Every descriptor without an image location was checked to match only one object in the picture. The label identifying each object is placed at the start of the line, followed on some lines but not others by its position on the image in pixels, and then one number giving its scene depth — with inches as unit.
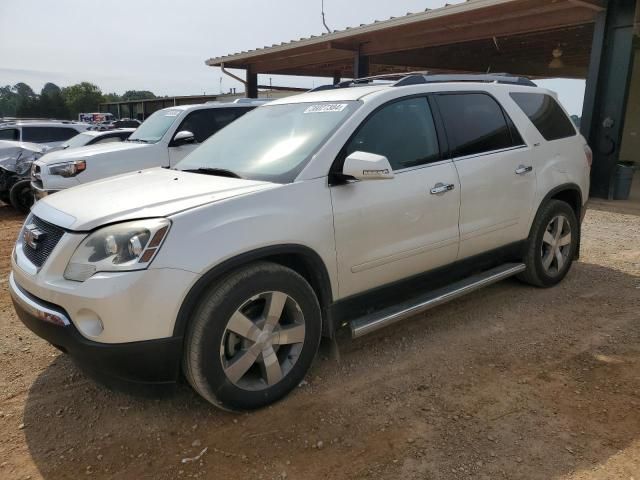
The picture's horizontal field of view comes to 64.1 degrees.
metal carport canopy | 380.5
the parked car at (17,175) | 360.5
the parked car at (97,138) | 398.6
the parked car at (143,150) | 294.4
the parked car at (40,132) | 490.6
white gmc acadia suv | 97.1
